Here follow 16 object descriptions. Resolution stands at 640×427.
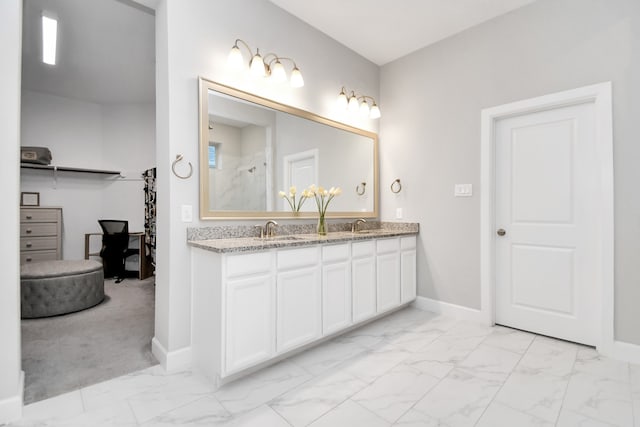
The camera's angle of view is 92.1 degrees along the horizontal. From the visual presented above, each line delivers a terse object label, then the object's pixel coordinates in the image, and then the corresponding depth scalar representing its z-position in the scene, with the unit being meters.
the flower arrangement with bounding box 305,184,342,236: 2.90
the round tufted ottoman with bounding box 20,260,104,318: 3.05
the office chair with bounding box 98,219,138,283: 4.76
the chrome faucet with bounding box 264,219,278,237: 2.53
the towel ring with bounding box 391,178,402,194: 3.57
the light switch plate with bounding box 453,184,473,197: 3.01
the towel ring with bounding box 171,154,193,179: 2.10
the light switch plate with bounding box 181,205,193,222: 2.14
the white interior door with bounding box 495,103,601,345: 2.46
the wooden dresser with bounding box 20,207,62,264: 4.36
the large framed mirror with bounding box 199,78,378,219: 2.31
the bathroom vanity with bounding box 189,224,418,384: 1.86
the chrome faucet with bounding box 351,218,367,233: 3.29
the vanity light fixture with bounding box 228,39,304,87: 2.32
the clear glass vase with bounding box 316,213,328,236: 2.91
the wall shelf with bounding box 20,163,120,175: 4.42
